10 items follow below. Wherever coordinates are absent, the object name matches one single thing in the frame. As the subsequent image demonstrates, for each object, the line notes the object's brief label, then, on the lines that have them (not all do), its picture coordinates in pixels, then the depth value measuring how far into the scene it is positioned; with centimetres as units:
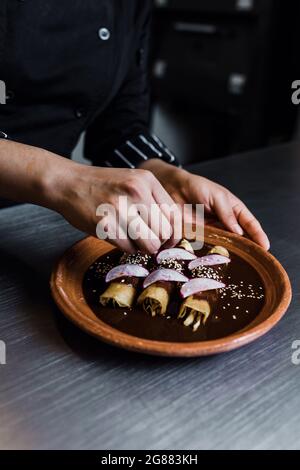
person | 73
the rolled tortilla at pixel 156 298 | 72
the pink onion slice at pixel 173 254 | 83
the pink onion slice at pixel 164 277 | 76
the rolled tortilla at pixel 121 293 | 72
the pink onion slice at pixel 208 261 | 82
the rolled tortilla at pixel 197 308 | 69
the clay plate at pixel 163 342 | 60
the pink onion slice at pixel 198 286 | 74
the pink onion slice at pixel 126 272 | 77
